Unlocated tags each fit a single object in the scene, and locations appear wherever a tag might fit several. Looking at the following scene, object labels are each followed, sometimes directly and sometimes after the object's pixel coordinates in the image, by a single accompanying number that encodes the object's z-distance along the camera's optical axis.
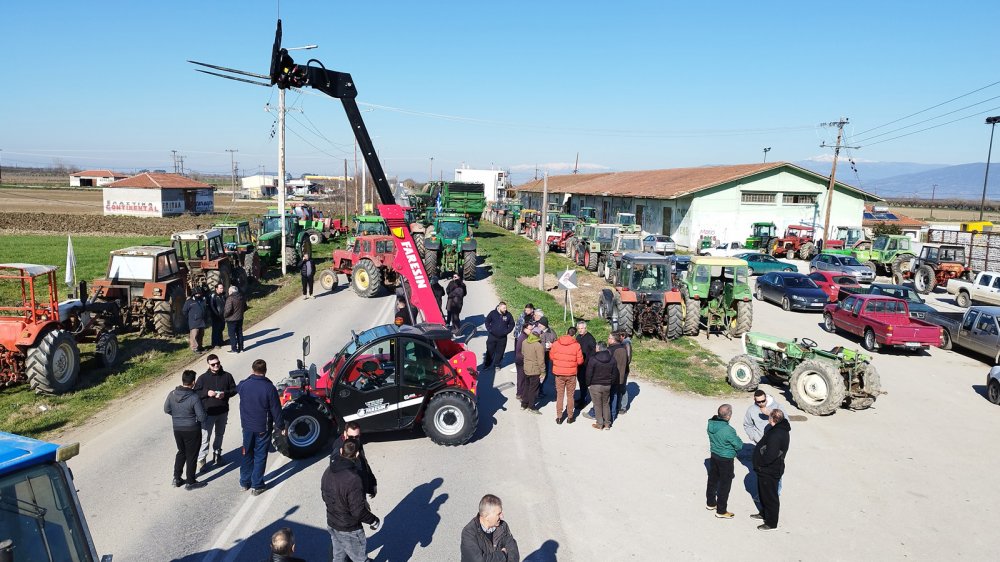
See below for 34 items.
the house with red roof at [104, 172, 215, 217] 54.88
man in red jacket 9.86
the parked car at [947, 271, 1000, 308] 20.91
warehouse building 38.09
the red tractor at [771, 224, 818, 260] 34.22
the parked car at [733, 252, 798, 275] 28.12
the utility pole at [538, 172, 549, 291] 22.04
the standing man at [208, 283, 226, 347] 13.93
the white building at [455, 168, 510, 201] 88.12
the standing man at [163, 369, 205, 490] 7.30
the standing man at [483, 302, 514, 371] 12.24
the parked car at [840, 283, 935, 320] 20.36
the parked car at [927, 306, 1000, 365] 14.98
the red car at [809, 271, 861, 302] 22.59
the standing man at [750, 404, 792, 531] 6.87
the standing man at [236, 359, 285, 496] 7.24
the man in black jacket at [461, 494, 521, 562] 4.51
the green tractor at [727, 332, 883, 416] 10.70
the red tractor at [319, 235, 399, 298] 21.11
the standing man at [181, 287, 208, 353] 13.62
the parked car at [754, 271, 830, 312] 20.95
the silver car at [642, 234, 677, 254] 31.40
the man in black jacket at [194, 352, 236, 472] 7.88
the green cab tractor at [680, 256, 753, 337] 16.11
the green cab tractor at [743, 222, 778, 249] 35.33
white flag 12.63
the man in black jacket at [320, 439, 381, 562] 5.46
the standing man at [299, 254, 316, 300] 20.66
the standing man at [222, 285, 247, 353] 13.57
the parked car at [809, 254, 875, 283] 26.09
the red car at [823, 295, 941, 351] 15.10
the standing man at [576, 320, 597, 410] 10.62
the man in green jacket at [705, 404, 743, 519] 7.04
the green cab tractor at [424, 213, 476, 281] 24.25
